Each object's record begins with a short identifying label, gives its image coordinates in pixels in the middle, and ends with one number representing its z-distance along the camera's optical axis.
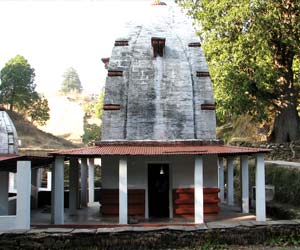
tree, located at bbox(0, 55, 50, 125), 58.47
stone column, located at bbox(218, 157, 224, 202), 23.41
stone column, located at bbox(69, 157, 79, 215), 18.69
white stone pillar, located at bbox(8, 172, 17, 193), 25.96
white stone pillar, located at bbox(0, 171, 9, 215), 16.73
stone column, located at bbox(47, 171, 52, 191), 26.83
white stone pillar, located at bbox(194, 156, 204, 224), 15.36
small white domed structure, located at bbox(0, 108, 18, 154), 17.28
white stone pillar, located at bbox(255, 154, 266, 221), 15.50
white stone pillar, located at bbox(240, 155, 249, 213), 18.45
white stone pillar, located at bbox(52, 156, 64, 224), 15.70
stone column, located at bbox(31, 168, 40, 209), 22.05
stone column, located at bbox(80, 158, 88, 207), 21.57
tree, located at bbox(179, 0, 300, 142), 25.81
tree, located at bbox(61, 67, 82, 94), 129.88
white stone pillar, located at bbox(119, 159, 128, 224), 15.23
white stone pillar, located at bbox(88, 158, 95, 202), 23.95
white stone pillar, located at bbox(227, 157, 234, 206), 21.62
